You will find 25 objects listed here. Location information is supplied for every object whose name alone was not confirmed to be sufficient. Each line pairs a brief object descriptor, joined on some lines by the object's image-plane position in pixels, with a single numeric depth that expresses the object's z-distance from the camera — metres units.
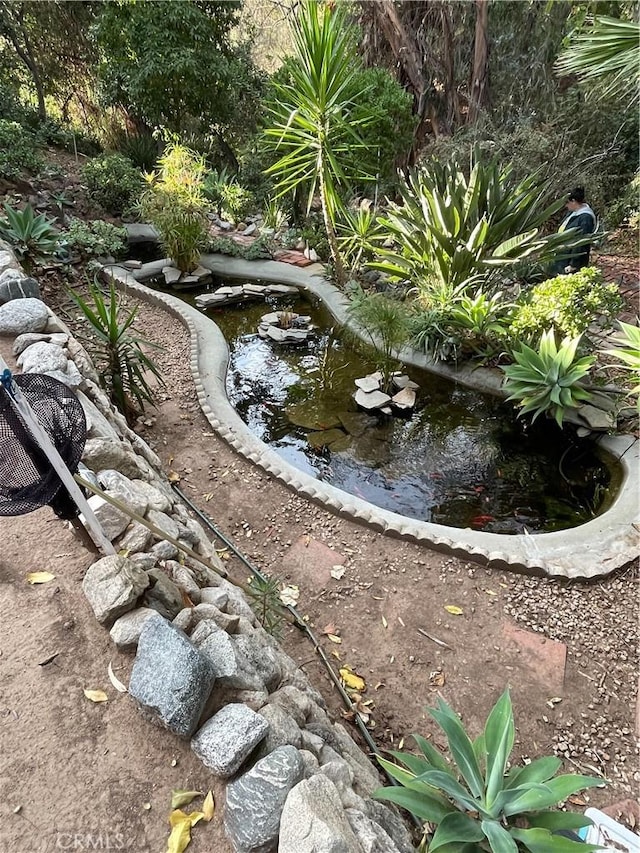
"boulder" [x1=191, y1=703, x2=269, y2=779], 1.10
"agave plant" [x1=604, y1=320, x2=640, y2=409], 2.89
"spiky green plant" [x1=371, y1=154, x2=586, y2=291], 3.95
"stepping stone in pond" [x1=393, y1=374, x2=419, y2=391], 3.90
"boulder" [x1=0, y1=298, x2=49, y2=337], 2.77
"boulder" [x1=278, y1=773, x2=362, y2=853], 0.94
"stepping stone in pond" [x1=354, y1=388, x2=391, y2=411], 3.67
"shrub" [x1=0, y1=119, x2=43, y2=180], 5.75
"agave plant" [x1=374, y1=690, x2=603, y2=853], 1.14
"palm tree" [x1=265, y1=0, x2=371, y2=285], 3.98
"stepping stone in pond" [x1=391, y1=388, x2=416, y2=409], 3.70
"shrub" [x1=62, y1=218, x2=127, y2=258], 5.17
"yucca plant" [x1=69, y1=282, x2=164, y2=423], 2.96
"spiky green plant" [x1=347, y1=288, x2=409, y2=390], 3.85
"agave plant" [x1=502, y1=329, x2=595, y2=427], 3.13
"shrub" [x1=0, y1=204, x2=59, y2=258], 4.46
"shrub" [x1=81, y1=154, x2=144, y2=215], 6.38
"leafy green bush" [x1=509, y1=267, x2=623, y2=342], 3.25
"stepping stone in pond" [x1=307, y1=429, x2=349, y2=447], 3.43
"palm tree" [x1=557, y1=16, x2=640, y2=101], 3.40
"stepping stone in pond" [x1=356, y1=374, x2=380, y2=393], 3.82
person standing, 4.11
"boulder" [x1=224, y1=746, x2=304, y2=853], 0.99
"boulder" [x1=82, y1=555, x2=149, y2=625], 1.32
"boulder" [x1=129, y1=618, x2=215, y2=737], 1.12
